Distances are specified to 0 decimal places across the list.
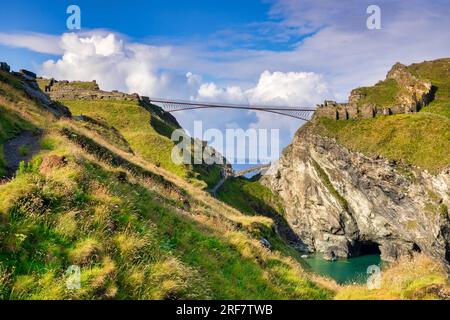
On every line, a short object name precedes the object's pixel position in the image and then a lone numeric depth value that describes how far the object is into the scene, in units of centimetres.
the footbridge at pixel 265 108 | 15218
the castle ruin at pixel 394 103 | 13688
